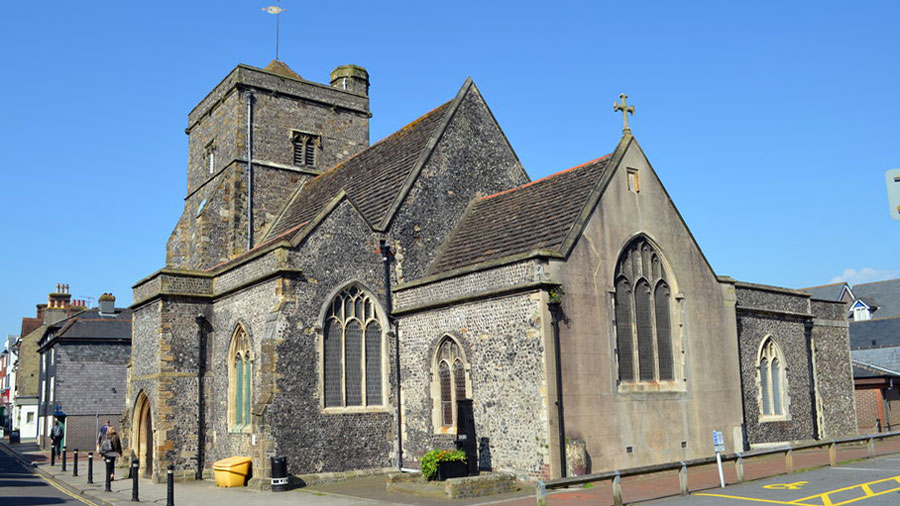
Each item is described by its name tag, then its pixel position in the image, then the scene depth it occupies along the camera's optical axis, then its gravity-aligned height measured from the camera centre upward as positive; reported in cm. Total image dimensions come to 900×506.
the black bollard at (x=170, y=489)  1584 -225
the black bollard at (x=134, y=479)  1853 -236
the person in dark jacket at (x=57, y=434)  3694 -251
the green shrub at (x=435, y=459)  1736 -195
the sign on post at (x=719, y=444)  1611 -166
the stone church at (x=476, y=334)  1855 +104
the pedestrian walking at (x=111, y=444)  2657 -221
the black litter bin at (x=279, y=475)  1905 -242
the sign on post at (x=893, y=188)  805 +179
